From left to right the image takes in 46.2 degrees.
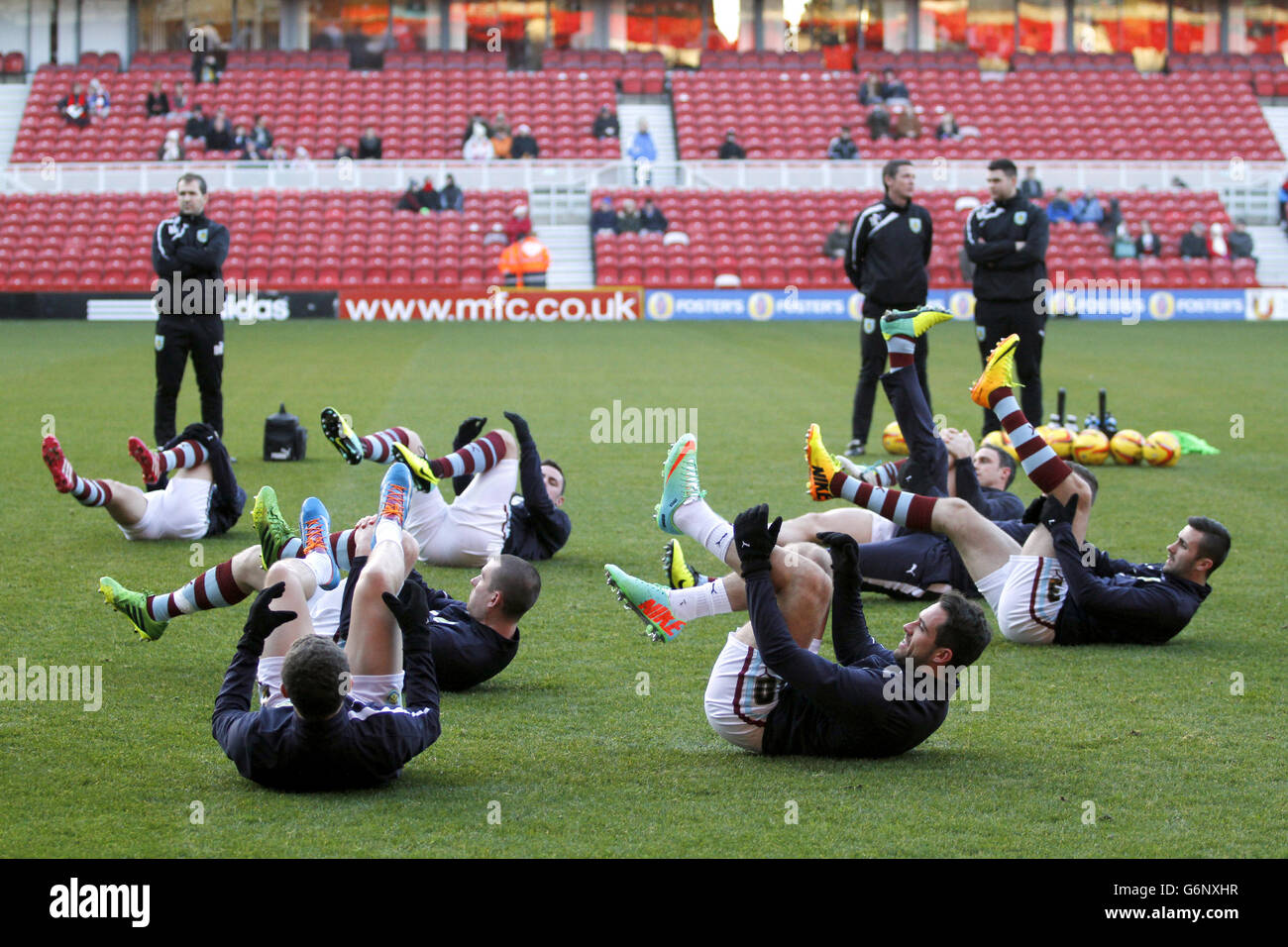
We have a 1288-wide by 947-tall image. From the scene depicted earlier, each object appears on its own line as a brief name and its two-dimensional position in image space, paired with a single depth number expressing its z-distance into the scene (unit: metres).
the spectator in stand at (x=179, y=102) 37.88
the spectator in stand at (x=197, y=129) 36.38
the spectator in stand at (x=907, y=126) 37.84
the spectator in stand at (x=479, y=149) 36.47
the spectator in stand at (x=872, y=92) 39.53
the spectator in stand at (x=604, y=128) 37.69
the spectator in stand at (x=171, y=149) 35.62
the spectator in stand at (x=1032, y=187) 34.66
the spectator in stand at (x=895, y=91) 39.53
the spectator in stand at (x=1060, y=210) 34.50
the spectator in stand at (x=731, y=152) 36.88
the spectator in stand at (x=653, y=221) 34.06
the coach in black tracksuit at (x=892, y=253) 11.50
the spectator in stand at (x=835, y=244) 32.41
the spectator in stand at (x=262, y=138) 36.06
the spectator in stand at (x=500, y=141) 36.94
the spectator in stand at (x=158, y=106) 37.72
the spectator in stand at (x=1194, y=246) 33.16
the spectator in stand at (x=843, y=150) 36.41
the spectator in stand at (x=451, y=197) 34.55
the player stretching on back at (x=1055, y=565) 6.62
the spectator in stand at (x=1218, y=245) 33.47
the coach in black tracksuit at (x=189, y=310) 11.66
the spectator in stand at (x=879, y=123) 37.72
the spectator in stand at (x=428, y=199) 34.56
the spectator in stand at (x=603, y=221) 34.26
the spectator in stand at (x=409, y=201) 34.62
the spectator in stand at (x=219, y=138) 36.19
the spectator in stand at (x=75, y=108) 37.31
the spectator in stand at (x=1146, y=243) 33.34
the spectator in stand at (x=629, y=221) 34.16
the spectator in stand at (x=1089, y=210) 34.53
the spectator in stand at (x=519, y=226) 33.84
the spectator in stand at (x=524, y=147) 36.62
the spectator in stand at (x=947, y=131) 37.62
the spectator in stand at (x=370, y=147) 36.34
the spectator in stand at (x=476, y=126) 36.78
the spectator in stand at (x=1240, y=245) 33.62
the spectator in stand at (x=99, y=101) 37.81
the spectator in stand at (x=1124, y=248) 33.25
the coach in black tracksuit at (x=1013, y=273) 12.30
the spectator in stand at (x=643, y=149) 36.80
